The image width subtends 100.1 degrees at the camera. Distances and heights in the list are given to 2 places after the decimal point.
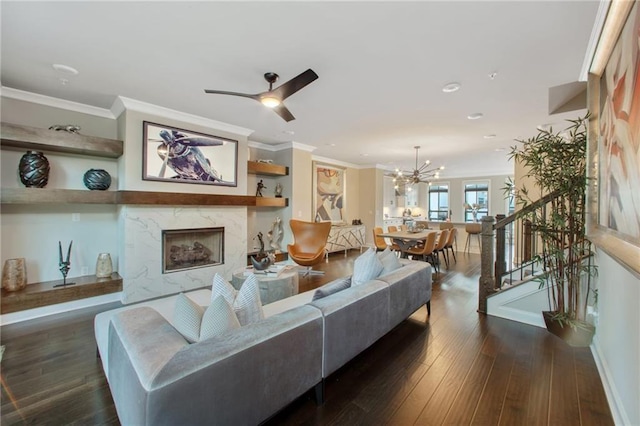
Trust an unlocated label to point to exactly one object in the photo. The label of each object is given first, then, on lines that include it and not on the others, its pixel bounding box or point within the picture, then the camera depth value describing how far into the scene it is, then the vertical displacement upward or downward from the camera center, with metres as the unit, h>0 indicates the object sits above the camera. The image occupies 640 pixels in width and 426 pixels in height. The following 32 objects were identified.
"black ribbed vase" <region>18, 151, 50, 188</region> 3.16 +0.48
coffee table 3.07 -0.88
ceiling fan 2.38 +1.16
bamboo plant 2.45 -0.17
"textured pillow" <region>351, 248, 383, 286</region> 2.58 -0.56
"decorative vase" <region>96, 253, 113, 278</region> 3.69 -0.78
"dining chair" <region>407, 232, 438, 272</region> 4.84 -0.70
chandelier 6.27 +0.89
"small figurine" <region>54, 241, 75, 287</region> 3.44 -0.73
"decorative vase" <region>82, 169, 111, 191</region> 3.59 +0.41
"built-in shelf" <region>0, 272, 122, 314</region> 2.99 -1.00
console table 7.14 -0.74
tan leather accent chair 5.30 -0.55
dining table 5.07 -0.51
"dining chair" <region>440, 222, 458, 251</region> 6.96 -0.36
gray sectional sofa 1.11 -0.76
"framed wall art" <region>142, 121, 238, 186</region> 3.83 +0.85
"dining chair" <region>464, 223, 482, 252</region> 7.39 -0.47
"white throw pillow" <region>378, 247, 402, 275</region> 2.91 -0.55
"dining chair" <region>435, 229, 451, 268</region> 5.43 -0.59
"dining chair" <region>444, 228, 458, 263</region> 5.90 -0.59
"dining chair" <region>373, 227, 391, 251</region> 5.96 -0.67
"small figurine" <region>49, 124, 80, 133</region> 3.32 +1.03
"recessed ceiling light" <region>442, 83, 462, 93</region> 2.97 +1.41
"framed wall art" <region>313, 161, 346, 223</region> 7.19 +0.52
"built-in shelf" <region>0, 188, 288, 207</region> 3.02 +0.17
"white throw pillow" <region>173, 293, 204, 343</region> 1.43 -0.60
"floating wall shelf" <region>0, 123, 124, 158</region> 2.95 +0.82
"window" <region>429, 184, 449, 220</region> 11.12 +0.42
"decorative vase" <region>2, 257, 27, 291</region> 3.12 -0.77
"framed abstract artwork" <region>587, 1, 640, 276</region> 1.26 +0.44
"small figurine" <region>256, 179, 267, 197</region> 5.82 +0.48
